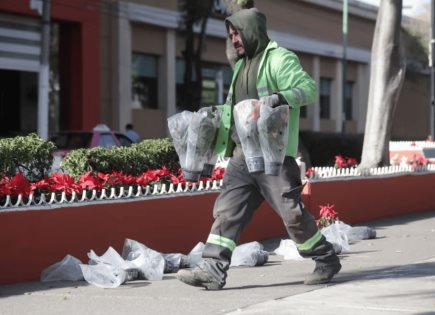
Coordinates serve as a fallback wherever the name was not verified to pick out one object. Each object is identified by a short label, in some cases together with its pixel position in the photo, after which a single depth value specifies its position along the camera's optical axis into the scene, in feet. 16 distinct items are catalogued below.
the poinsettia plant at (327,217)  38.01
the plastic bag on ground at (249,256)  30.37
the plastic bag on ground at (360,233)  37.52
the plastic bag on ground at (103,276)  26.48
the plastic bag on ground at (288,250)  31.96
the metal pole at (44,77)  77.30
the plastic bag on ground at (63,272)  27.55
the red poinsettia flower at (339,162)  48.84
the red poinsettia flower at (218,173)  37.30
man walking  24.50
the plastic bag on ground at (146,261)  27.63
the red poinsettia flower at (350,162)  50.55
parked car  68.95
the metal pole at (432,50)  97.76
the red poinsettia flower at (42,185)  29.25
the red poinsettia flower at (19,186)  28.09
